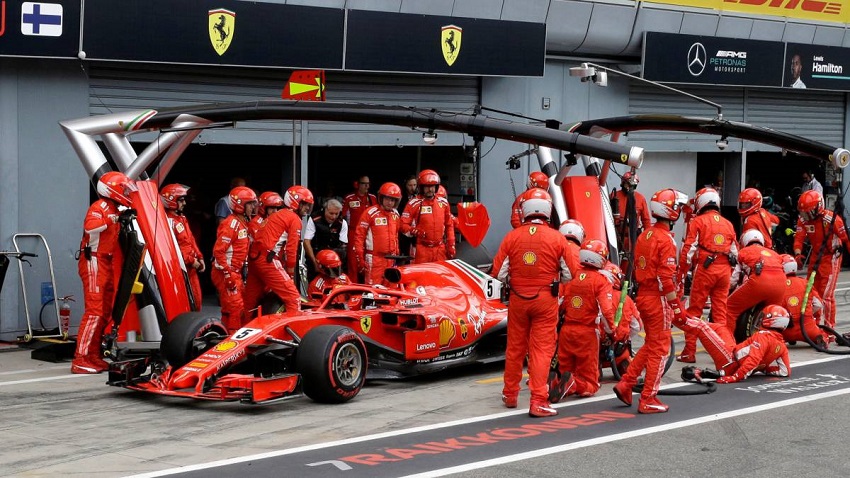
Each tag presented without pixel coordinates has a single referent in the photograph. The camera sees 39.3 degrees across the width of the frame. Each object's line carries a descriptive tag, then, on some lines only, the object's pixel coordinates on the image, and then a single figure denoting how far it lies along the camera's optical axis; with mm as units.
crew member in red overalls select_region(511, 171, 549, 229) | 15727
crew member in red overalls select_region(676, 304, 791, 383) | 11719
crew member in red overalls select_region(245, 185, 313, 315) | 13688
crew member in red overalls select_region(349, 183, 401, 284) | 15562
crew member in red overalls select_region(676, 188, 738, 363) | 13070
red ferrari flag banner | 14586
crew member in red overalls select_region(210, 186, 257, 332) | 13617
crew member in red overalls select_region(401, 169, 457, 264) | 15883
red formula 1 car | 10266
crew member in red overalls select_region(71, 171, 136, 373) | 12469
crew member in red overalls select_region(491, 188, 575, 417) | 10328
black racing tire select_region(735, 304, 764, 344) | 13508
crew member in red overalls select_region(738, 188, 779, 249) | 14391
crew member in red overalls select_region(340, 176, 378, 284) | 18334
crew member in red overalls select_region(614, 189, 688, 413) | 10258
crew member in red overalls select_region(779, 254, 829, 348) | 13609
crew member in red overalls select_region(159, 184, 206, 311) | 13680
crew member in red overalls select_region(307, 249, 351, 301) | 14122
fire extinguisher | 14195
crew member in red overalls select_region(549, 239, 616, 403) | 10805
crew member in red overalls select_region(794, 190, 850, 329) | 14922
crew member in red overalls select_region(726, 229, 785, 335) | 13141
